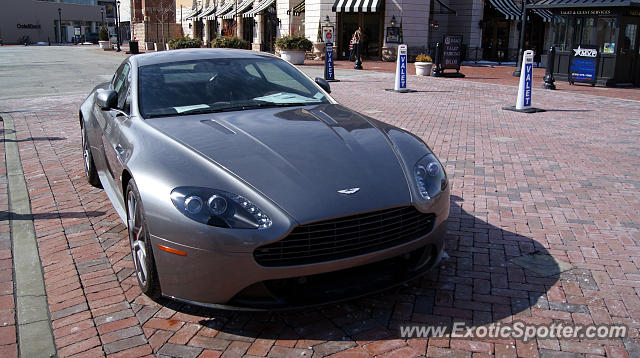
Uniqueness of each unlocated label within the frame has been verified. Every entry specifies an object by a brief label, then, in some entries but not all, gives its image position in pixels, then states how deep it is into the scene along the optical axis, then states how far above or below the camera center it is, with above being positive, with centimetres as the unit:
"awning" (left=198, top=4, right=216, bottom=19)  4916 +379
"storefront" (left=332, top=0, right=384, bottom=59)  3169 +161
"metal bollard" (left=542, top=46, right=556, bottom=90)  1606 -36
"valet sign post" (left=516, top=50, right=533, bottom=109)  1159 -44
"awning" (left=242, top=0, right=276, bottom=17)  3801 +330
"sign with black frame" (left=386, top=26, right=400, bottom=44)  3061 +135
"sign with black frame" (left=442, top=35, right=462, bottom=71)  1998 +32
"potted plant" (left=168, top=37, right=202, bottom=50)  3156 +64
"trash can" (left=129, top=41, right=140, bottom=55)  4241 +44
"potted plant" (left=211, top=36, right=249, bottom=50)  2925 +67
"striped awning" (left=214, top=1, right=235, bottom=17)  4528 +378
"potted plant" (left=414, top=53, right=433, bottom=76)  2039 -20
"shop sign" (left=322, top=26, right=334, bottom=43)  2157 +84
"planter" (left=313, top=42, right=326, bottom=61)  3152 +40
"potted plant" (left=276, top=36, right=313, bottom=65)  2692 +46
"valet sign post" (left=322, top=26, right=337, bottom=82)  1817 -25
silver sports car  288 -80
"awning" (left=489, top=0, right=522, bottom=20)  3216 +310
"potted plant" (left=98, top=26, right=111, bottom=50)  5150 +120
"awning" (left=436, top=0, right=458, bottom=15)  3163 +282
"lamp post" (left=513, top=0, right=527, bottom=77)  1967 +132
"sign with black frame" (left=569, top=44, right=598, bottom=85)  1708 -3
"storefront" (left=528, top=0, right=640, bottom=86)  1656 +90
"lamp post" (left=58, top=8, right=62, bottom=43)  8488 +458
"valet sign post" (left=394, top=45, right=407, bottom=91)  1500 -30
